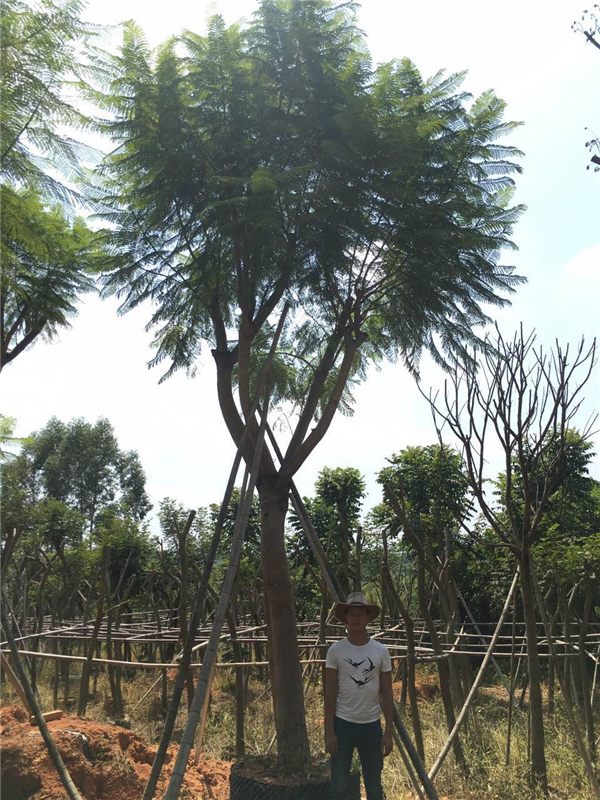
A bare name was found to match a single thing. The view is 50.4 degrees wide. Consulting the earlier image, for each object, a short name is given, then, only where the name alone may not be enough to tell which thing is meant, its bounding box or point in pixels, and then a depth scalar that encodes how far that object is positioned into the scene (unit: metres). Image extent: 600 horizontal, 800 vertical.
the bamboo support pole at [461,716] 5.06
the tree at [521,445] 5.23
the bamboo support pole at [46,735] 3.85
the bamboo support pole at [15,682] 4.73
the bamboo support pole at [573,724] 5.05
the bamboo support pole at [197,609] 4.10
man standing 3.73
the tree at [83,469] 30.22
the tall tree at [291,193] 5.09
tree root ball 4.35
